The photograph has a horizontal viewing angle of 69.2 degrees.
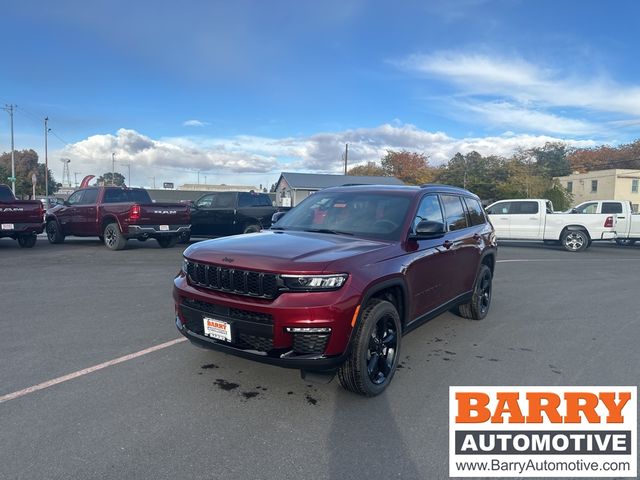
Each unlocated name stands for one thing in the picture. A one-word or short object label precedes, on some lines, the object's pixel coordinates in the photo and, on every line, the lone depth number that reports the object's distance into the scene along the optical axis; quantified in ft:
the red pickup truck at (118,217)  42.01
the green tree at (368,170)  262.88
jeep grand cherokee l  11.25
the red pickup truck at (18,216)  40.60
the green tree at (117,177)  358.43
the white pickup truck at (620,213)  57.72
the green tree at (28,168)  251.68
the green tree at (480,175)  194.29
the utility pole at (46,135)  162.16
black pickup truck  50.80
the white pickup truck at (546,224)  54.29
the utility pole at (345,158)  205.39
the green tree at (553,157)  219.80
